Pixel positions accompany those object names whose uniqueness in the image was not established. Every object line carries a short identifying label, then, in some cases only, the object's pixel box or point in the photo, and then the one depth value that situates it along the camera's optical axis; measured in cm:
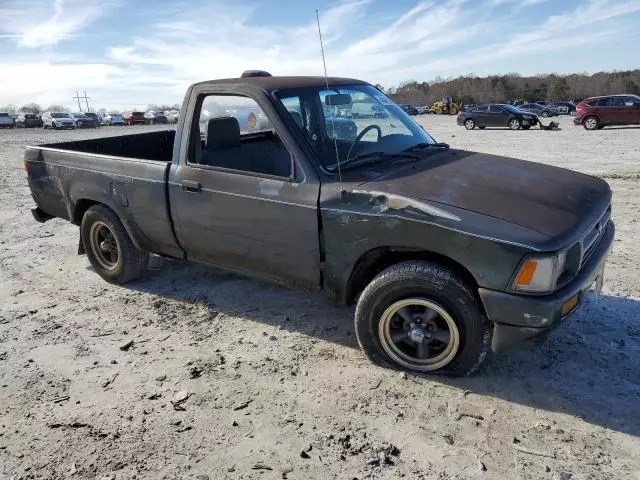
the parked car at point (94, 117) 4331
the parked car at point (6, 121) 4322
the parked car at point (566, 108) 4473
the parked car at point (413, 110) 5356
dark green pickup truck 279
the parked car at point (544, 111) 4012
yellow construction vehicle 5430
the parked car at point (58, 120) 4012
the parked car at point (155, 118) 5191
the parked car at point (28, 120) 4409
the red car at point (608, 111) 2184
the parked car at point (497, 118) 2473
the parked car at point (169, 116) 5106
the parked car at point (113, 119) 4938
